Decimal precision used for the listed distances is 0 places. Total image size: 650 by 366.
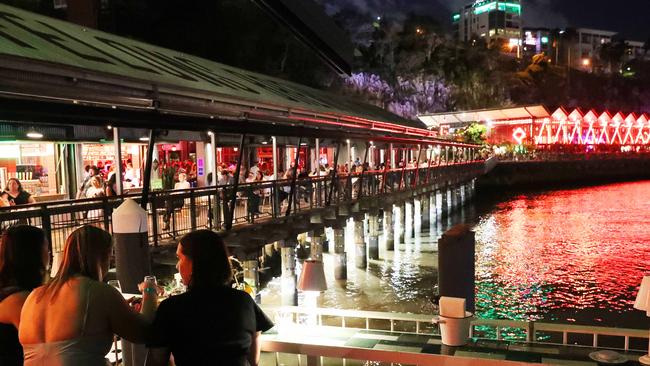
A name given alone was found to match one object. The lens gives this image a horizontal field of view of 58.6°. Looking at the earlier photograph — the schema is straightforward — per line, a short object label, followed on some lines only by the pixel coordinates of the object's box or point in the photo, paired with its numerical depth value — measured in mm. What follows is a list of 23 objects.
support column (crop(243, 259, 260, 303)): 11047
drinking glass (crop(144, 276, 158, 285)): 3829
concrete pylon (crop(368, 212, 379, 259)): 24927
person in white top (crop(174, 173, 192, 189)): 17680
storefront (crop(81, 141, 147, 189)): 18406
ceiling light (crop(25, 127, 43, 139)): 15109
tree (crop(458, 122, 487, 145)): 68206
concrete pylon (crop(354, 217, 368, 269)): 22625
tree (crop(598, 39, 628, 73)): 172500
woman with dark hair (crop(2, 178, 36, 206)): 11148
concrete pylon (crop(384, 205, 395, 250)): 27444
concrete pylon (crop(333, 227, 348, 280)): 20169
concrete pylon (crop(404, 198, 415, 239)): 31831
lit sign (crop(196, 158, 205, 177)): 23781
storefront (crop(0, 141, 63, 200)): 15828
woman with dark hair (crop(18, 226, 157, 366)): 2795
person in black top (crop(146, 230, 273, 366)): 2818
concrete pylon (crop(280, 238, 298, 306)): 15086
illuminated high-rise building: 184375
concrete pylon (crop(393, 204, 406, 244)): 29875
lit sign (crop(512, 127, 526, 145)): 77812
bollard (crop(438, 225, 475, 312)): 7867
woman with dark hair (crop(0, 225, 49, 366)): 3053
